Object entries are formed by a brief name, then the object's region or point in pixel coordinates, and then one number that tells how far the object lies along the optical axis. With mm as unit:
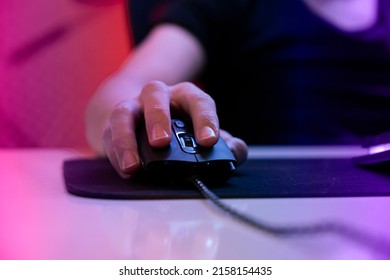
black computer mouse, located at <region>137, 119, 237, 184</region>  752
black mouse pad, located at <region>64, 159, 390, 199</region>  745
